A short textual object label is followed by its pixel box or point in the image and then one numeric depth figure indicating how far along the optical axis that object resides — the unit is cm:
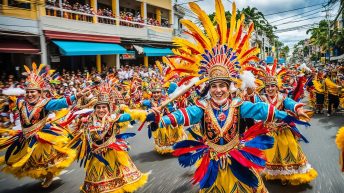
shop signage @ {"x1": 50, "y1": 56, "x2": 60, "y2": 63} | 1656
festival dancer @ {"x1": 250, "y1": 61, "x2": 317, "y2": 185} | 497
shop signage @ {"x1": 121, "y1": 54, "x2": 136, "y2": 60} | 2270
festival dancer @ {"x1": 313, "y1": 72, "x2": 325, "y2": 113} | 1289
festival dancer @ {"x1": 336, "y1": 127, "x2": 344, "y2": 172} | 318
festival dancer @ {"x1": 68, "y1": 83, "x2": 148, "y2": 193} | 450
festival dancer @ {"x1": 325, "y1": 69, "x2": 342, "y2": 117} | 1224
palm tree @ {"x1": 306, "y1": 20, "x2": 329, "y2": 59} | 4938
